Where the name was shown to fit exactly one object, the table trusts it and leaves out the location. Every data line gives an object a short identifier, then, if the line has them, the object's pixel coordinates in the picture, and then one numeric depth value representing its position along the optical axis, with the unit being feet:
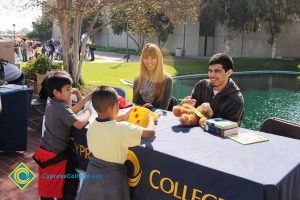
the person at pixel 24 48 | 70.12
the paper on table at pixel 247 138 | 8.28
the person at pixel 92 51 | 76.99
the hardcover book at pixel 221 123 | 8.82
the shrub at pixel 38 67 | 31.19
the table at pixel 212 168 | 6.30
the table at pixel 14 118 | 15.16
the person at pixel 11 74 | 20.27
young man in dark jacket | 10.91
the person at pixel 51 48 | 76.37
